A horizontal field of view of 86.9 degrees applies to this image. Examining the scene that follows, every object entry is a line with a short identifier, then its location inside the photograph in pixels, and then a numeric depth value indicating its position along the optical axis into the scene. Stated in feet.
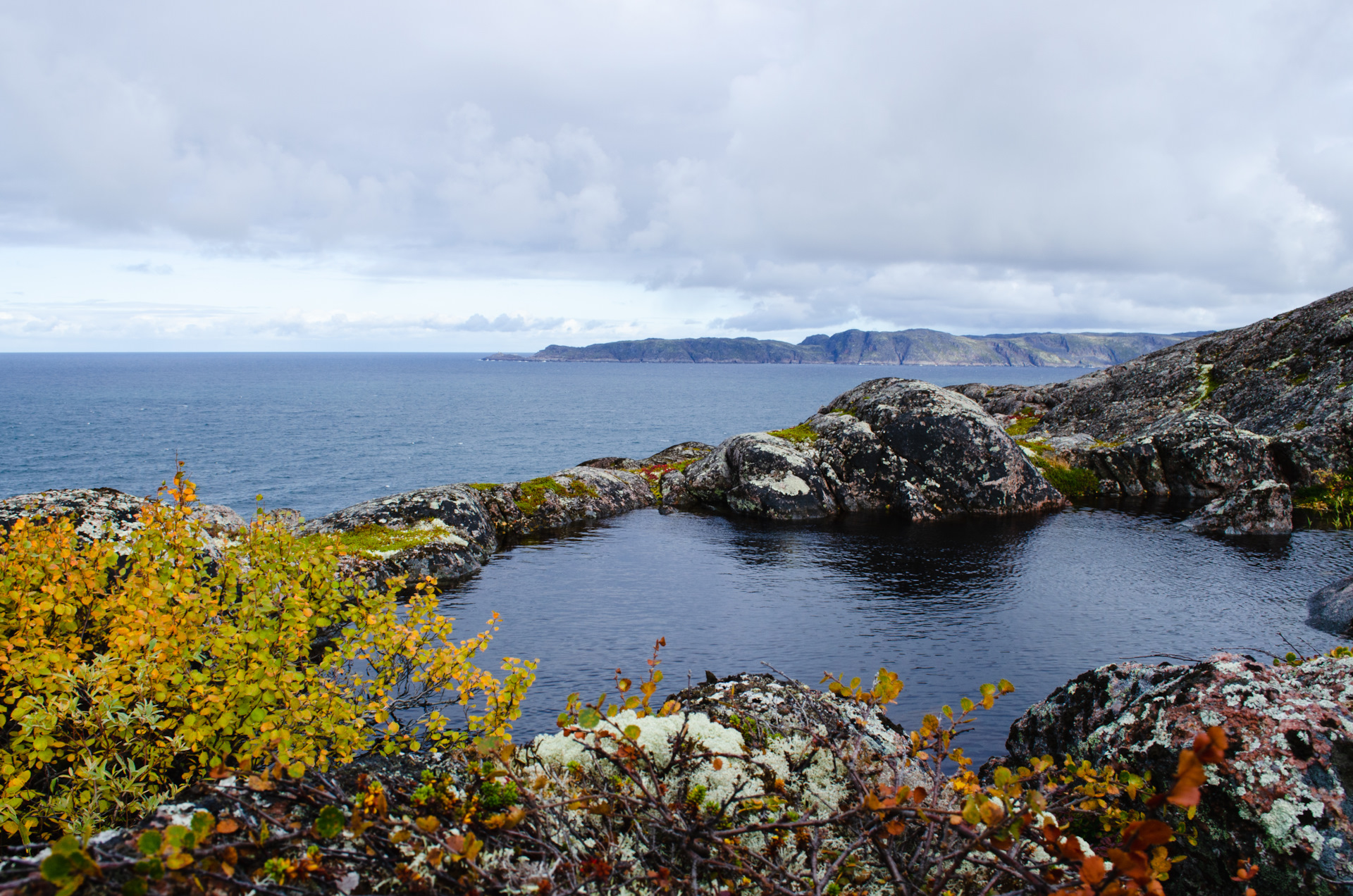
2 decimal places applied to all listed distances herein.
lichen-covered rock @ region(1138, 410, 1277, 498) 139.44
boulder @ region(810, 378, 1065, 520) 136.56
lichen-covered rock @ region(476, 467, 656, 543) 126.00
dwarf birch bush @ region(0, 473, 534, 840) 24.30
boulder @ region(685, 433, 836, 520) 136.87
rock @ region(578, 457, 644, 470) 184.44
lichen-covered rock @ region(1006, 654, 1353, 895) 27.84
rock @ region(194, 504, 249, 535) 88.07
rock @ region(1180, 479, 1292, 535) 110.01
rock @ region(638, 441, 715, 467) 191.21
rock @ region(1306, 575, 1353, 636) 69.97
